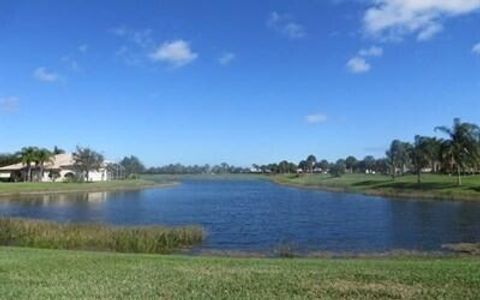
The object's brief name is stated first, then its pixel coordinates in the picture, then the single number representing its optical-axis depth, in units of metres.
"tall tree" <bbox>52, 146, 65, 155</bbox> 196.32
